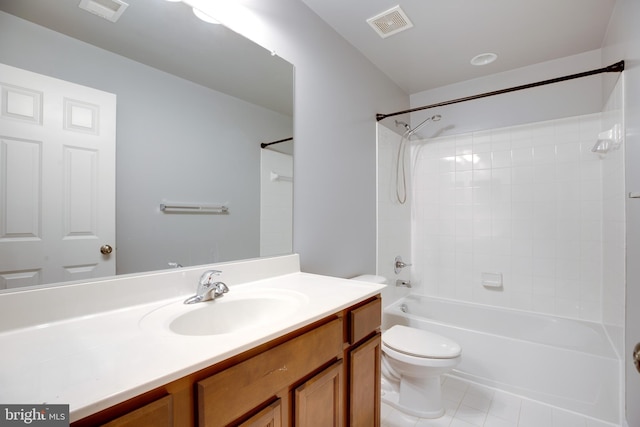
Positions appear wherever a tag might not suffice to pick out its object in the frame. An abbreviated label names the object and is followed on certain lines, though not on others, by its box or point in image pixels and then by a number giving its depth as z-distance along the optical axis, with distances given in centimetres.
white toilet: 159
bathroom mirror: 86
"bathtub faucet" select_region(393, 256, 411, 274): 252
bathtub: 163
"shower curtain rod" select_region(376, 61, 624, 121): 154
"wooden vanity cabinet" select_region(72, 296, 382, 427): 54
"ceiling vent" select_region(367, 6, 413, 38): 171
